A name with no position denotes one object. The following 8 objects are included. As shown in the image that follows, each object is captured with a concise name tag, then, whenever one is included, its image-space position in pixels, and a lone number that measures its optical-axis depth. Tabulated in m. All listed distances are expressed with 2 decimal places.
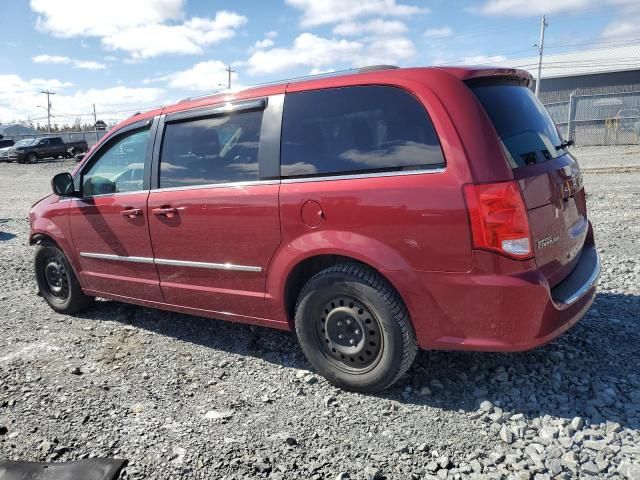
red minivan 2.65
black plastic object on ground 2.54
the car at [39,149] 29.67
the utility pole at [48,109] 80.21
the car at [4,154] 30.17
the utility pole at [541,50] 38.48
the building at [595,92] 20.17
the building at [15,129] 62.84
